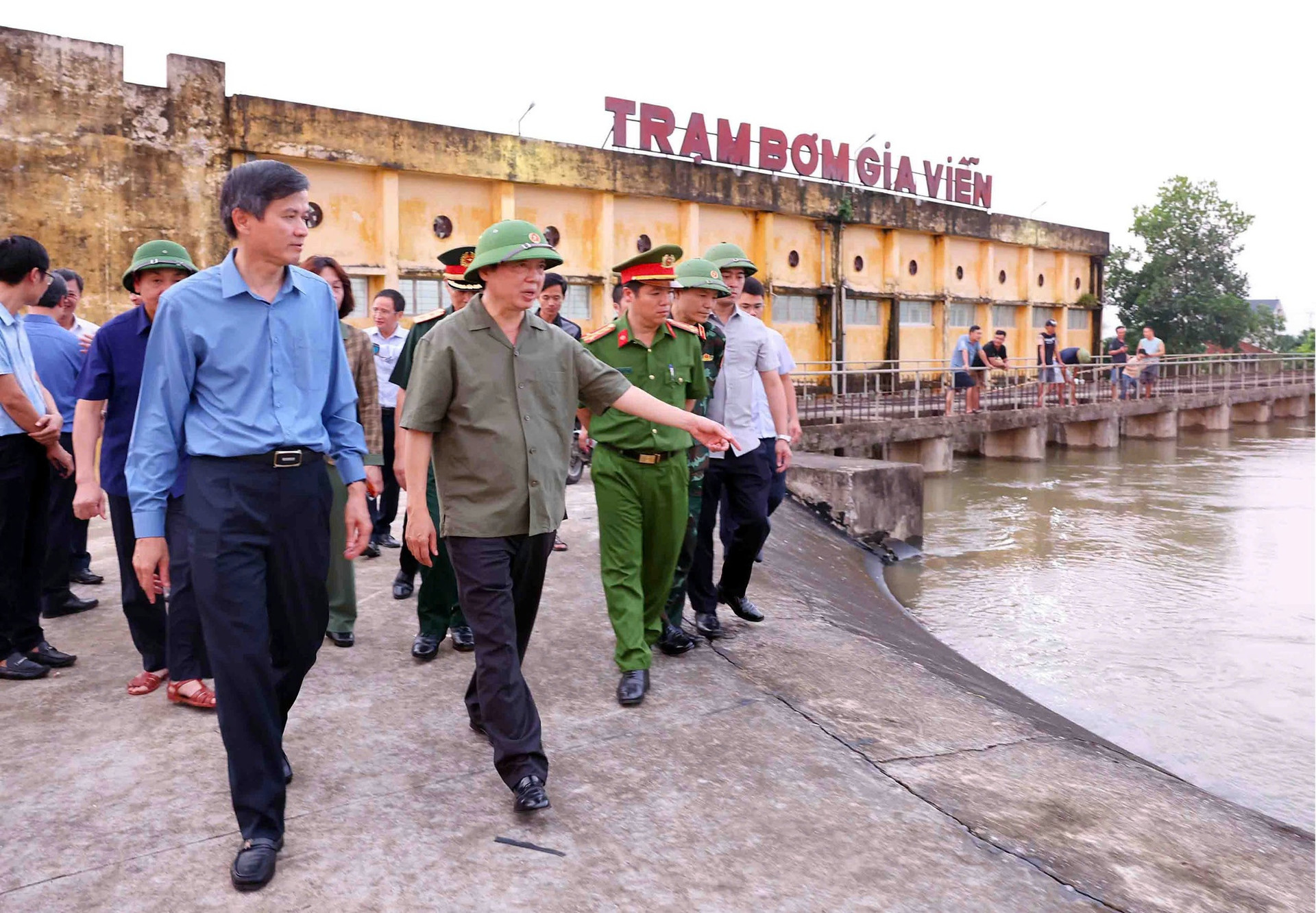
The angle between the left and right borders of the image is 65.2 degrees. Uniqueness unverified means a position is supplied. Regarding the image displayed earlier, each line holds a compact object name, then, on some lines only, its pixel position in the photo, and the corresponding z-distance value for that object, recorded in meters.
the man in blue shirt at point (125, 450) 3.93
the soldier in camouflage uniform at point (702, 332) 4.63
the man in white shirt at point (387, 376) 6.91
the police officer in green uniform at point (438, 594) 4.59
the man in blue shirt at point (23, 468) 4.22
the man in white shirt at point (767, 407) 5.36
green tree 41.34
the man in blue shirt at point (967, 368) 18.58
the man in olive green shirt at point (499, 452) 3.16
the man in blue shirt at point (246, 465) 2.67
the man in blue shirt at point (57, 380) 5.27
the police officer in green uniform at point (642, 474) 4.20
